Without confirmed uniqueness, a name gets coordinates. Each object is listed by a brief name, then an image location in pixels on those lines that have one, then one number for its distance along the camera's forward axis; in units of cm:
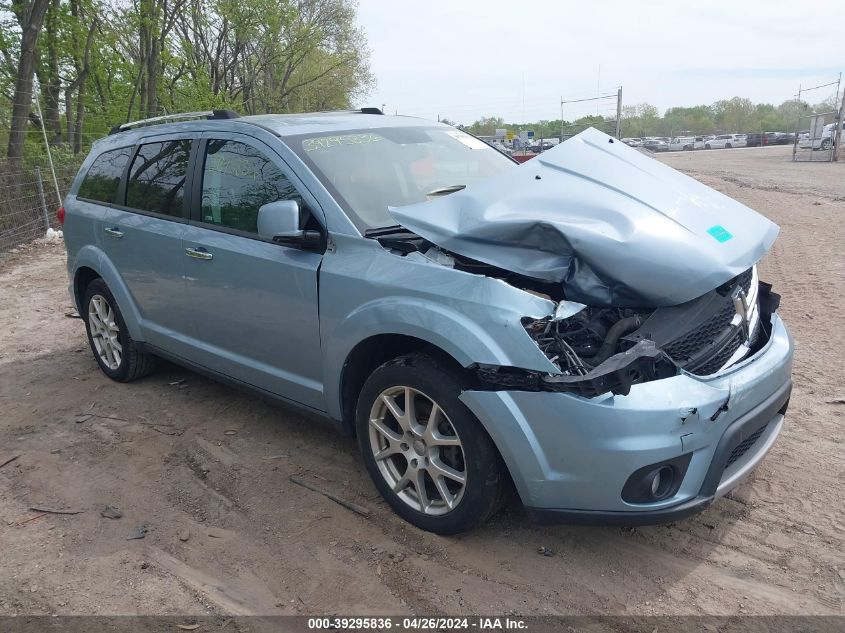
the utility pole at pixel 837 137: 2814
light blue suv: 268
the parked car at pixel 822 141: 3142
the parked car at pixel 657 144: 5434
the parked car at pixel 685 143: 6119
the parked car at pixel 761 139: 6162
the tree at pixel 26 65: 1368
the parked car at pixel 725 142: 6259
